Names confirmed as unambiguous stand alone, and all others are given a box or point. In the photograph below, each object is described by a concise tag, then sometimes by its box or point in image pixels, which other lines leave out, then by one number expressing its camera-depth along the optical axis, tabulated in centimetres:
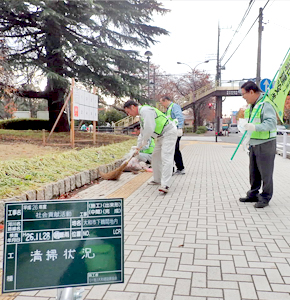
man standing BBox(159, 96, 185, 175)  790
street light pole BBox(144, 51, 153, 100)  2084
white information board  1079
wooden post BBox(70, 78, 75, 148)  1028
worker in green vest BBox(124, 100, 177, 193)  580
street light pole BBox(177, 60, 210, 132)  3700
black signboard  187
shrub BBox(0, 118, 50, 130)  2483
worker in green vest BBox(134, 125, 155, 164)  939
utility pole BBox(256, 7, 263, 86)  1708
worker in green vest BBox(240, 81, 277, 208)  469
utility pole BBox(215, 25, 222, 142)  3550
